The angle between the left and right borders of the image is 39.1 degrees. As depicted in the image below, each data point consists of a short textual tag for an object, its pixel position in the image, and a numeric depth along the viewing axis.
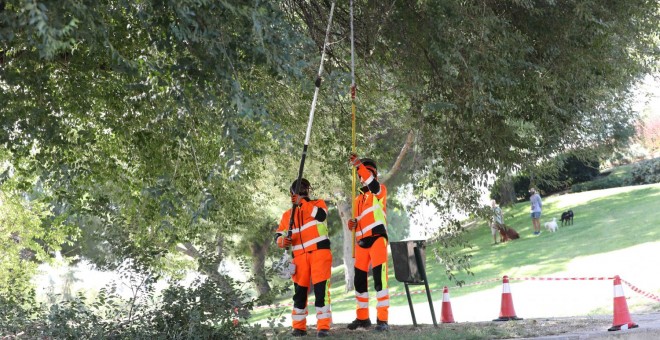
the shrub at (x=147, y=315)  9.54
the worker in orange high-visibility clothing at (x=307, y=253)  11.56
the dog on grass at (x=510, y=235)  36.50
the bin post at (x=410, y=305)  12.21
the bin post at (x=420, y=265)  12.02
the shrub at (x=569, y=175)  44.00
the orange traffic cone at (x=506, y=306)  14.02
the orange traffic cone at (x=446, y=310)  14.74
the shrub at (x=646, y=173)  43.00
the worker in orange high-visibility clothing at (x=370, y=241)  11.48
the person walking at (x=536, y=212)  32.81
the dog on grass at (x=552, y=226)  34.62
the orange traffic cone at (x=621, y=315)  11.42
